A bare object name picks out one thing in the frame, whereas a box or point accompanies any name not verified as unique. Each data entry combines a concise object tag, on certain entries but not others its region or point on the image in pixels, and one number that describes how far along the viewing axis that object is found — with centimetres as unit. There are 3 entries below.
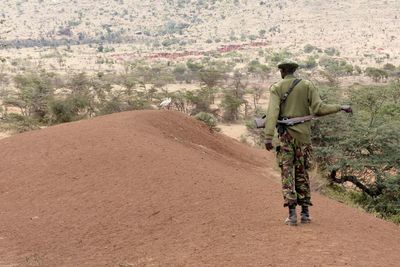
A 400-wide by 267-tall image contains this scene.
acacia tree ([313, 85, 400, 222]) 2472
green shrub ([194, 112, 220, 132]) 4175
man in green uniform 1146
